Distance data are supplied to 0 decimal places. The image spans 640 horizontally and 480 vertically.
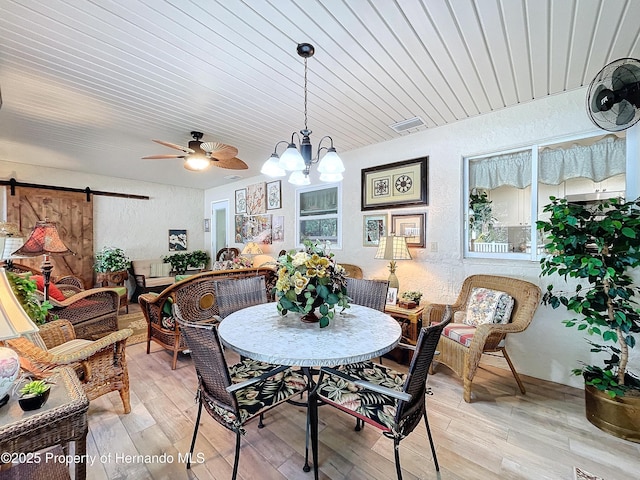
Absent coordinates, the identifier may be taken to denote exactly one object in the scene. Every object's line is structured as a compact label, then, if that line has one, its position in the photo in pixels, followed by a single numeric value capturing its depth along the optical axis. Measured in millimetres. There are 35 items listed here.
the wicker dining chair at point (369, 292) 2350
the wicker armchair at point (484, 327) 2178
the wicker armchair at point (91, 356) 1681
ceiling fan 2723
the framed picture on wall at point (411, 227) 3248
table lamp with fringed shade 2742
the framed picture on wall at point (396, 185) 3252
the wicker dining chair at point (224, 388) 1264
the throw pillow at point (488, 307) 2449
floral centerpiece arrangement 1600
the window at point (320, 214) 4109
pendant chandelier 1807
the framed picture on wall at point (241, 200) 5676
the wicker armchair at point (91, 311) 2839
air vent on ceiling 2945
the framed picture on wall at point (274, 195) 4948
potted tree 1770
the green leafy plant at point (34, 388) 1070
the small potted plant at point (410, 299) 2919
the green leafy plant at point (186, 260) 6105
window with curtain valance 2365
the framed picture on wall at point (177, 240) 6410
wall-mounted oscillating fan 1697
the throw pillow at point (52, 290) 2805
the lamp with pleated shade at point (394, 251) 3090
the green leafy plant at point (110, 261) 5125
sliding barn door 4547
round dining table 1259
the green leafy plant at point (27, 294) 1602
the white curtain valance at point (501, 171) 2715
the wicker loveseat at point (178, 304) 2736
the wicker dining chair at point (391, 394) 1247
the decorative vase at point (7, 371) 1025
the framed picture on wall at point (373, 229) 3613
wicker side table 966
